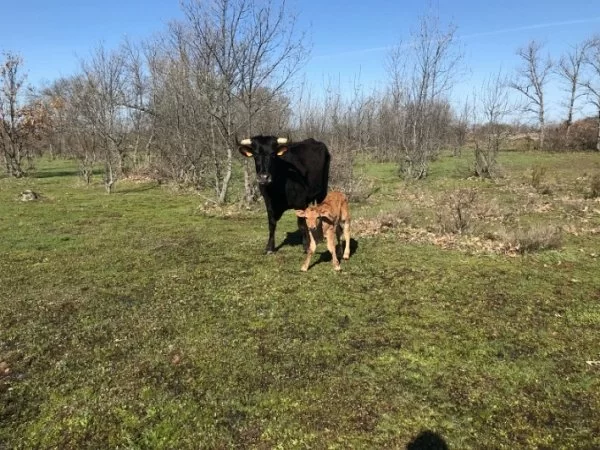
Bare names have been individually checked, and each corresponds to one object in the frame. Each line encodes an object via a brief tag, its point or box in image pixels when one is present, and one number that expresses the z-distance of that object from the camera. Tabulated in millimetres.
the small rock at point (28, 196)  18380
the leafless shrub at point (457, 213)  10523
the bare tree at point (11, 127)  32125
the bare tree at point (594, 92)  45197
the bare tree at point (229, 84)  14781
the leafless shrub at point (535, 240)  9188
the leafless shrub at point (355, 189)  17359
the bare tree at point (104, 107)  22234
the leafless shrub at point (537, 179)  18875
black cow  8562
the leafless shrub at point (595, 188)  15790
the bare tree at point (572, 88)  53500
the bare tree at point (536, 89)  52906
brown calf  7836
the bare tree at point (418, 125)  25172
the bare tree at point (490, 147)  24859
